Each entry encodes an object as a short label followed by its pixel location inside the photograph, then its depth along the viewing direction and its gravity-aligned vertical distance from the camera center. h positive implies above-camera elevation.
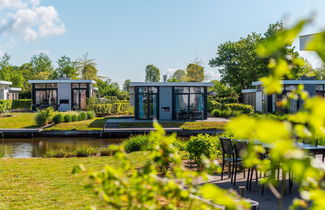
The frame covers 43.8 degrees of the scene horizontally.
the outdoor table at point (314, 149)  5.77 -0.64
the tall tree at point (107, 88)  41.69 +1.86
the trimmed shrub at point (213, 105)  29.88 -0.02
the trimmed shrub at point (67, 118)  22.91 -0.75
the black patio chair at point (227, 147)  6.64 -0.71
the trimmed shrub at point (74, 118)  23.29 -0.76
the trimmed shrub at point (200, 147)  8.14 -0.85
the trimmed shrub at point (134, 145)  11.65 -1.17
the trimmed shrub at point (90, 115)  25.65 -0.65
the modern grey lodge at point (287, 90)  25.65 +0.84
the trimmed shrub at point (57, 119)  22.52 -0.79
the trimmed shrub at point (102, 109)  28.50 -0.30
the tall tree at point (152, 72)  88.91 +7.45
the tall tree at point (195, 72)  47.06 +3.83
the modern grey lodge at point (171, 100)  24.28 +0.28
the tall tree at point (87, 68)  51.53 +4.77
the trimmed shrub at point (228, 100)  31.89 +0.37
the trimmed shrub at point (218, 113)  27.75 -0.58
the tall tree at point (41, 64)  57.44 +5.99
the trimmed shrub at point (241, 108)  25.69 -0.21
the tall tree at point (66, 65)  49.80 +5.35
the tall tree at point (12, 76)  48.00 +3.47
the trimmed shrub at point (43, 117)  22.11 -0.67
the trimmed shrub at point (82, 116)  24.11 -0.68
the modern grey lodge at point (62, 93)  30.95 +0.90
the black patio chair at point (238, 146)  6.11 -0.65
